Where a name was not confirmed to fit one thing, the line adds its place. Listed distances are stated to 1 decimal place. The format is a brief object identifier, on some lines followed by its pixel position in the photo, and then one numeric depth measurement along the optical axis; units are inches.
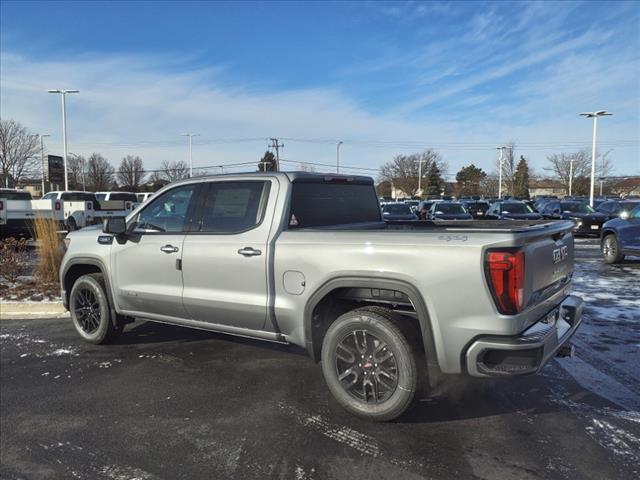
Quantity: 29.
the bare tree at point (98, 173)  3208.7
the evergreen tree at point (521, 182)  3139.5
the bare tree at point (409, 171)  3558.1
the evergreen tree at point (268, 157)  3567.4
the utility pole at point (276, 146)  2742.6
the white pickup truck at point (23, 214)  597.9
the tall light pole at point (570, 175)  2786.4
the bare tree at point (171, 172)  3587.6
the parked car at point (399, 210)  802.2
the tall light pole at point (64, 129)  1407.5
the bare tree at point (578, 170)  3125.0
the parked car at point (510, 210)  807.7
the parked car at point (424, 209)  936.5
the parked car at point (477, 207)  1077.6
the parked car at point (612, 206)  768.9
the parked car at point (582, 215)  799.7
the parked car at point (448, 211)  791.7
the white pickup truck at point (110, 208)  703.5
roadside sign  1158.1
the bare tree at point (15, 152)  2042.3
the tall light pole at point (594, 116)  1306.6
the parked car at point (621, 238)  443.8
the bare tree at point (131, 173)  3572.8
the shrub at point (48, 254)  342.3
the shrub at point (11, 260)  337.4
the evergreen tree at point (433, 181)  3644.2
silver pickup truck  129.0
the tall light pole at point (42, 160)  2186.6
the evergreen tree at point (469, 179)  3690.9
